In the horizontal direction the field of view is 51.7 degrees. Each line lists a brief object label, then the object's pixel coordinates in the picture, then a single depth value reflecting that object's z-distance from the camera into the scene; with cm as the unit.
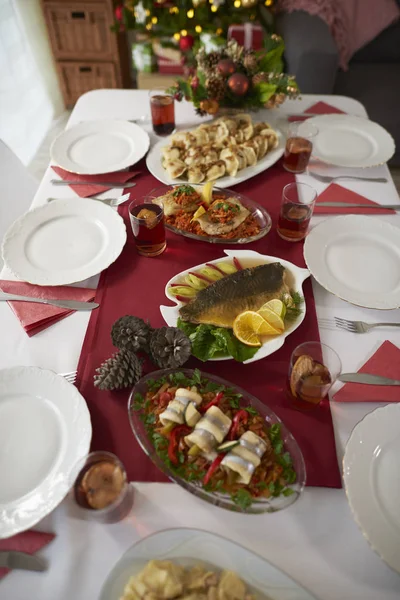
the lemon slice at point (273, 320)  100
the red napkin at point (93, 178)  144
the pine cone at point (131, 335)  94
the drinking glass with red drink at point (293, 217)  122
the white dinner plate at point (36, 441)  75
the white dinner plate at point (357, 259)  110
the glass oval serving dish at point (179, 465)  74
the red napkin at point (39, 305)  105
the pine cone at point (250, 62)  161
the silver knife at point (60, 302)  108
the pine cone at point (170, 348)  92
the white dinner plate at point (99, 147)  151
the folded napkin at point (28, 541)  72
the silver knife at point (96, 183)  146
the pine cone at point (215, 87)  160
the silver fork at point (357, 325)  106
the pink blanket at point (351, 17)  275
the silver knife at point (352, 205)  138
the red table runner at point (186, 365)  84
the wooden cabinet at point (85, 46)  298
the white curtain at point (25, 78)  285
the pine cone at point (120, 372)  91
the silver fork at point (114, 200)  138
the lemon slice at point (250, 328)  98
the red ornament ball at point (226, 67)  159
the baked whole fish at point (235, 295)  103
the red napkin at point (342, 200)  138
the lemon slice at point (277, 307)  101
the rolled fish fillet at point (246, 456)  75
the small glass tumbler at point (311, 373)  87
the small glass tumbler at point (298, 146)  149
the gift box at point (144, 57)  307
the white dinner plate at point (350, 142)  155
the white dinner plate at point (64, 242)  116
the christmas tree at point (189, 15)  288
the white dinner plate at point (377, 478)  71
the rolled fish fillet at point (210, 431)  78
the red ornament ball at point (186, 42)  298
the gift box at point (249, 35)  238
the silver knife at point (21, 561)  70
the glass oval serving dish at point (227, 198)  125
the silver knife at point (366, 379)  94
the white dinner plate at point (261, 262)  97
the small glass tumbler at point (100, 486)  70
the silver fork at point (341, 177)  150
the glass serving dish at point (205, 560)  64
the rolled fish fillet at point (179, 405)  82
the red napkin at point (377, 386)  92
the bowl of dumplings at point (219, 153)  145
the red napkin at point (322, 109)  180
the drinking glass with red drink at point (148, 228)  116
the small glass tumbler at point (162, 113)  161
